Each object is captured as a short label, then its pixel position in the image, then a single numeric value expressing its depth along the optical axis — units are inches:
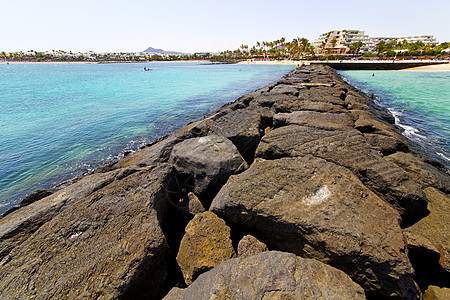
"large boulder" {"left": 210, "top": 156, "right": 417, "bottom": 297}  76.7
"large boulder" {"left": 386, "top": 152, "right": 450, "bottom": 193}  132.3
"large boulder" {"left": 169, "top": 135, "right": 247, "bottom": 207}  142.1
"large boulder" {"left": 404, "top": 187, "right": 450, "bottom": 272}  86.9
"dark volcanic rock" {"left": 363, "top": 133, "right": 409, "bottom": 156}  171.0
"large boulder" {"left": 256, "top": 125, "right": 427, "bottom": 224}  106.6
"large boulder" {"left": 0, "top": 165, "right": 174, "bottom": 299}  80.3
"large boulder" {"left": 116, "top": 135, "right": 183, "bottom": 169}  186.1
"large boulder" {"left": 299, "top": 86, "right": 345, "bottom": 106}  273.5
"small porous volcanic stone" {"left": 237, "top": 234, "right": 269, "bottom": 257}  98.7
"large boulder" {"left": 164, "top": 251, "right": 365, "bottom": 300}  67.5
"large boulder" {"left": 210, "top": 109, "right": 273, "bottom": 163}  191.3
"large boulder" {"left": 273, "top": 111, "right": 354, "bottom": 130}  179.3
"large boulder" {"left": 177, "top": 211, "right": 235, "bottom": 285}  95.0
